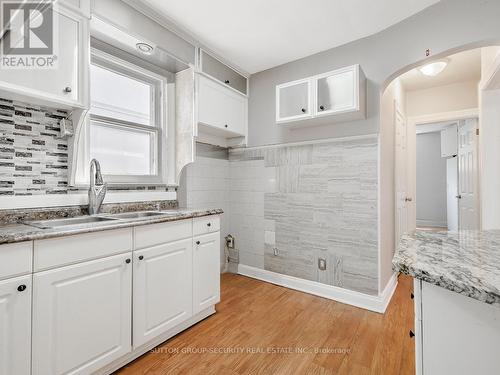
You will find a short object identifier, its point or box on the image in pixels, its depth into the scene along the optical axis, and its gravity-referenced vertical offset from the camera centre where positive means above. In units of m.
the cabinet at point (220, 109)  2.55 +0.89
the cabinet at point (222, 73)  2.55 +1.28
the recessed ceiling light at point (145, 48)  2.08 +1.19
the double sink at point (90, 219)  1.53 -0.20
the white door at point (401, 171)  3.14 +0.25
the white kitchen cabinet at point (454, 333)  0.63 -0.39
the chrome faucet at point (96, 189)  1.83 +0.00
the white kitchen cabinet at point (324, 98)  2.24 +0.87
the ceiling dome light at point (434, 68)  2.77 +1.36
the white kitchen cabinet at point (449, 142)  5.90 +1.15
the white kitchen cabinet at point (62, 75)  1.40 +0.68
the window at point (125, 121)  2.11 +0.61
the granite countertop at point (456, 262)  0.62 -0.23
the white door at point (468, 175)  3.69 +0.22
